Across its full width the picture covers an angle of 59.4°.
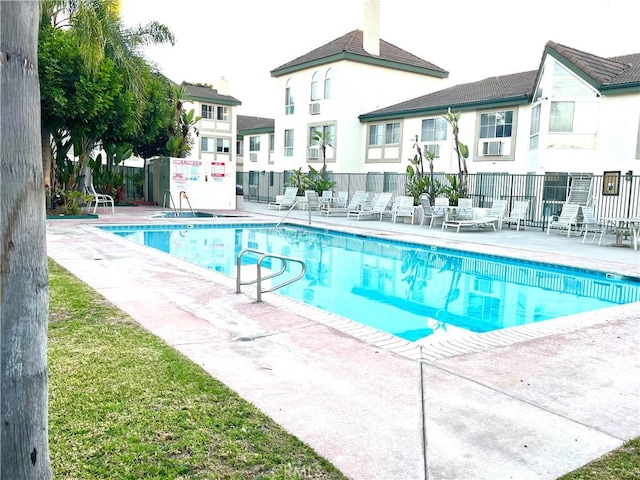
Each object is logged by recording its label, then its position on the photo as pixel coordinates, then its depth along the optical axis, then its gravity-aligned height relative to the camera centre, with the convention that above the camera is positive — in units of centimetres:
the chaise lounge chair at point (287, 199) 2717 -96
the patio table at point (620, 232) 1483 -118
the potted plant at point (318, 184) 2647 -18
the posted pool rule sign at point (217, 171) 2527 +28
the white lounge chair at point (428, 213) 2031 -108
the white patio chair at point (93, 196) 2047 -79
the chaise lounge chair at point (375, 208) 2247 -110
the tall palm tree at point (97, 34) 1653 +465
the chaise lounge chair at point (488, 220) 1847 -120
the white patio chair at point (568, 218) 1725 -99
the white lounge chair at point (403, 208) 2156 -99
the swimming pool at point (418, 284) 861 -194
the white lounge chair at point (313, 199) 2533 -87
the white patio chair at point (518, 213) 1933 -97
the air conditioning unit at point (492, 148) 2525 +164
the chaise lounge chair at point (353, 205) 2377 -104
